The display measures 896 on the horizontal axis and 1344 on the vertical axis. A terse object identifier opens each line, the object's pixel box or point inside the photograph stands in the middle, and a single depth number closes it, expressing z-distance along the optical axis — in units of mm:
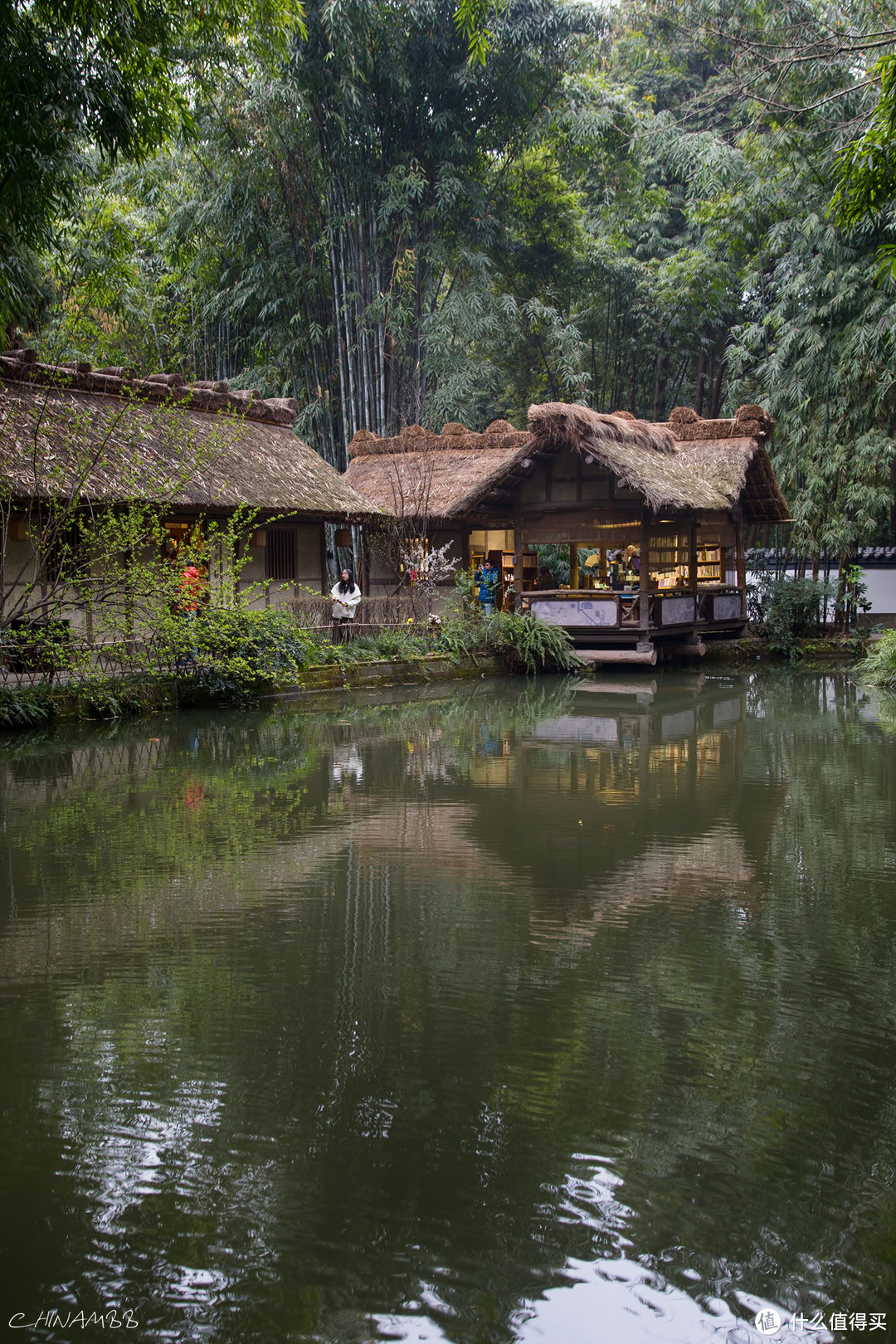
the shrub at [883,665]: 16109
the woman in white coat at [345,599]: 17875
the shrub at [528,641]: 18297
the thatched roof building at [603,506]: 19297
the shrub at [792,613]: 21677
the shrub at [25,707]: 11477
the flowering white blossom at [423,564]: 18781
